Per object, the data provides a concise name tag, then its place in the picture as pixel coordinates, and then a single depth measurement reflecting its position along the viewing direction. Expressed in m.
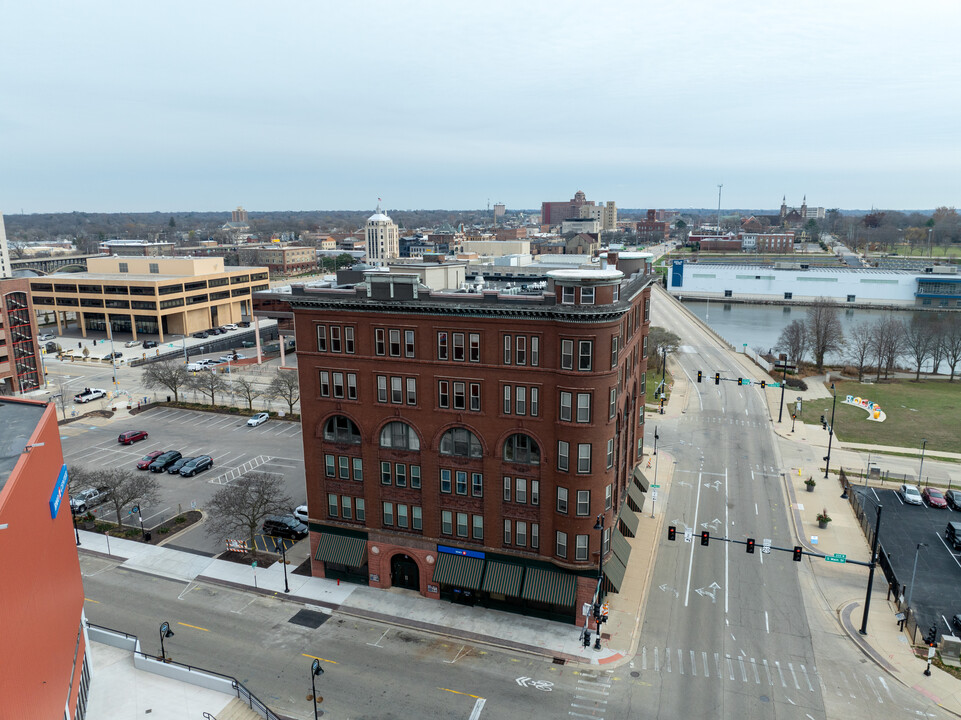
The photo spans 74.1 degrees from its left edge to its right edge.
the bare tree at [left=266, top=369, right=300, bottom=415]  78.31
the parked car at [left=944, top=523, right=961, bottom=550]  47.03
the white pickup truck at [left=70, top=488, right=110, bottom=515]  53.12
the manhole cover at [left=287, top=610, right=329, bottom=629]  38.38
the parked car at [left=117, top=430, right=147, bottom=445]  69.28
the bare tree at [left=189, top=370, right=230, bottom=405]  82.44
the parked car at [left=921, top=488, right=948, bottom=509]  53.25
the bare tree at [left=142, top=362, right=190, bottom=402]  82.25
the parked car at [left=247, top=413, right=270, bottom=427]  75.56
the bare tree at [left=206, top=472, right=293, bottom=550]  45.47
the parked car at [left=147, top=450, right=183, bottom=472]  61.69
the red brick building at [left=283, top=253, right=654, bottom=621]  36.28
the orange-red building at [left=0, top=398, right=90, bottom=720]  19.53
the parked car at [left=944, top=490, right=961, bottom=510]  52.94
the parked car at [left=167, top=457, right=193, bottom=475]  61.50
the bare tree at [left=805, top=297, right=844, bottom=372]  102.94
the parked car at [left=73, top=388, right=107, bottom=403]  85.44
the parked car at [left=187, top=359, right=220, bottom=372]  99.94
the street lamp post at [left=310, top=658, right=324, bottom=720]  28.35
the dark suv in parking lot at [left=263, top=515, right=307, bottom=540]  49.44
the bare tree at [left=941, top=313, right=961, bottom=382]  96.56
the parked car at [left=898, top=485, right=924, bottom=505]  53.85
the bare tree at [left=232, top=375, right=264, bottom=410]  80.62
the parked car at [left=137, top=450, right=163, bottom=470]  61.97
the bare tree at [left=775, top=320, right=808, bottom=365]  104.31
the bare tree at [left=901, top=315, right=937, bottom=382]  98.00
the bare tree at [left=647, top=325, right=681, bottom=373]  105.31
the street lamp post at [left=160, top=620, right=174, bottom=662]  31.88
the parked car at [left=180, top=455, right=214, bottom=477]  60.41
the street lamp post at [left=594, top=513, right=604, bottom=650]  36.94
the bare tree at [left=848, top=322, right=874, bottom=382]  99.09
